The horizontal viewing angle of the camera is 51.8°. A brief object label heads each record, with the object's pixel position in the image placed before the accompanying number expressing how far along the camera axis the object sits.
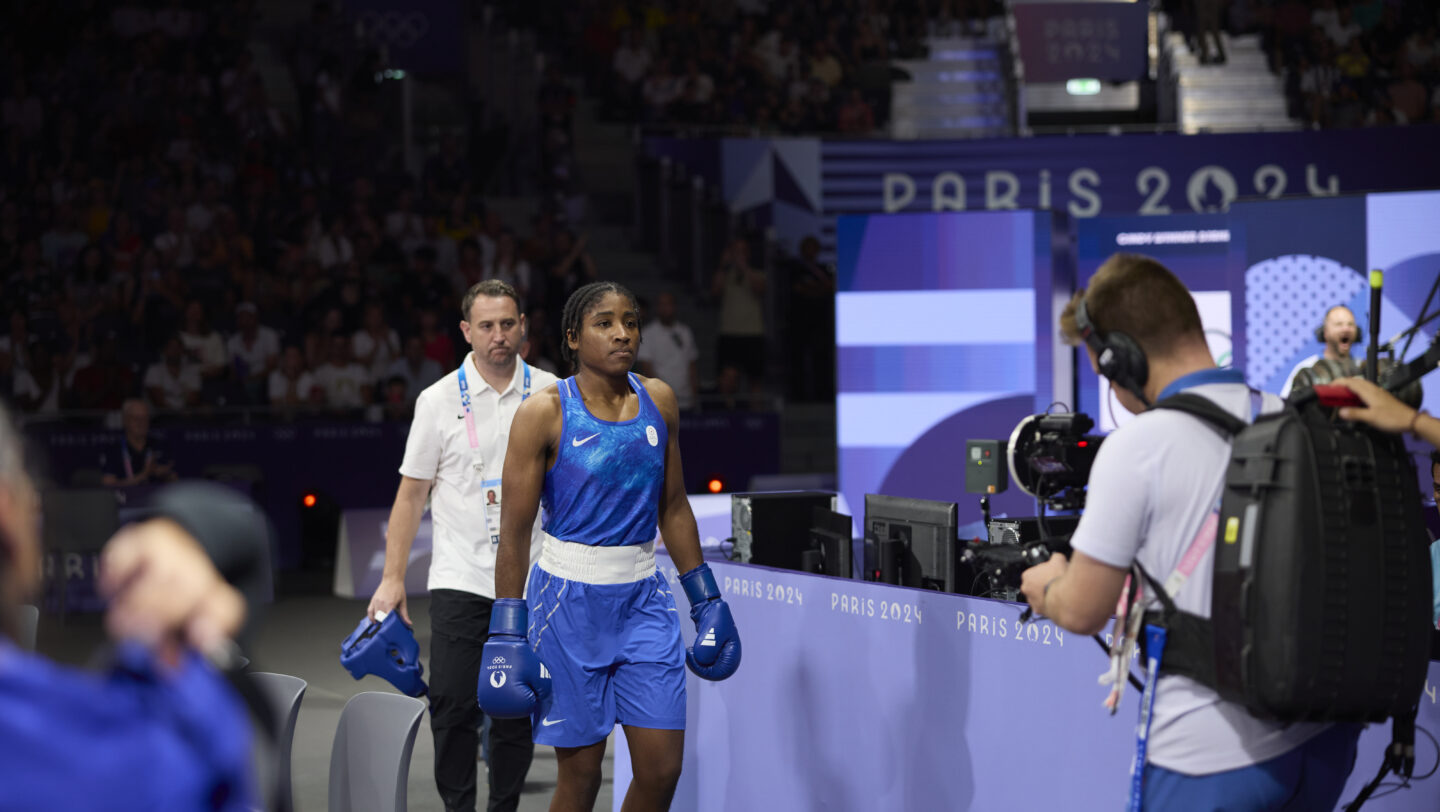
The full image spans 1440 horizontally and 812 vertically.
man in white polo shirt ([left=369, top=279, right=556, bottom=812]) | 5.41
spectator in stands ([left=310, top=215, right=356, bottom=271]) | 14.66
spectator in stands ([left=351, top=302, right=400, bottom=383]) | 13.60
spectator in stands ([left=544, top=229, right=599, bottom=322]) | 14.69
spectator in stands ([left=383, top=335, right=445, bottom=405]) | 13.48
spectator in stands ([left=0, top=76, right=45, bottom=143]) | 15.84
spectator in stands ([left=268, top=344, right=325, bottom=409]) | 13.08
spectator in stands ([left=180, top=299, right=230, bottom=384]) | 13.10
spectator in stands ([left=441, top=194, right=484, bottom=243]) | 15.48
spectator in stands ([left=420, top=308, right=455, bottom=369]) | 13.64
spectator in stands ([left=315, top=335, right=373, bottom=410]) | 13.31
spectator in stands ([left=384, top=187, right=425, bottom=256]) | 15.23
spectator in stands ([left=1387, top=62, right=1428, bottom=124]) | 16.22
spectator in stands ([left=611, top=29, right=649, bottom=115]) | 17.78
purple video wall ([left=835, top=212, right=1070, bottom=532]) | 9.52
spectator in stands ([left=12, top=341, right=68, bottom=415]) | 12.77
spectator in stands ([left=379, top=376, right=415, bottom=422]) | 13.13
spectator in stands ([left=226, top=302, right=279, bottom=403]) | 13.30
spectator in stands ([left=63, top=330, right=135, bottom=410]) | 12.79
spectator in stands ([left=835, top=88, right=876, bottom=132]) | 17.09
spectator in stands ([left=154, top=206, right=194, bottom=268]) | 14.40
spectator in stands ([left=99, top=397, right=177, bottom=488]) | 11.64
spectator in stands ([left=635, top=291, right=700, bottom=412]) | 13.77
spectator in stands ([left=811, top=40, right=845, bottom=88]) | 17.94
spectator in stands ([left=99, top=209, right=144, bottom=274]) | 14.28
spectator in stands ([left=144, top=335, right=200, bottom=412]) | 12.88
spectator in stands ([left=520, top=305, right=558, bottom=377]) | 13.84
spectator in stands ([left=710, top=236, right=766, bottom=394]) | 14.88
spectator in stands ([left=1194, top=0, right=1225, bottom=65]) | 18.08
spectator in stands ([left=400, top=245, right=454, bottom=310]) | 14.44
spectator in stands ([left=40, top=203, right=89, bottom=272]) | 14.53
